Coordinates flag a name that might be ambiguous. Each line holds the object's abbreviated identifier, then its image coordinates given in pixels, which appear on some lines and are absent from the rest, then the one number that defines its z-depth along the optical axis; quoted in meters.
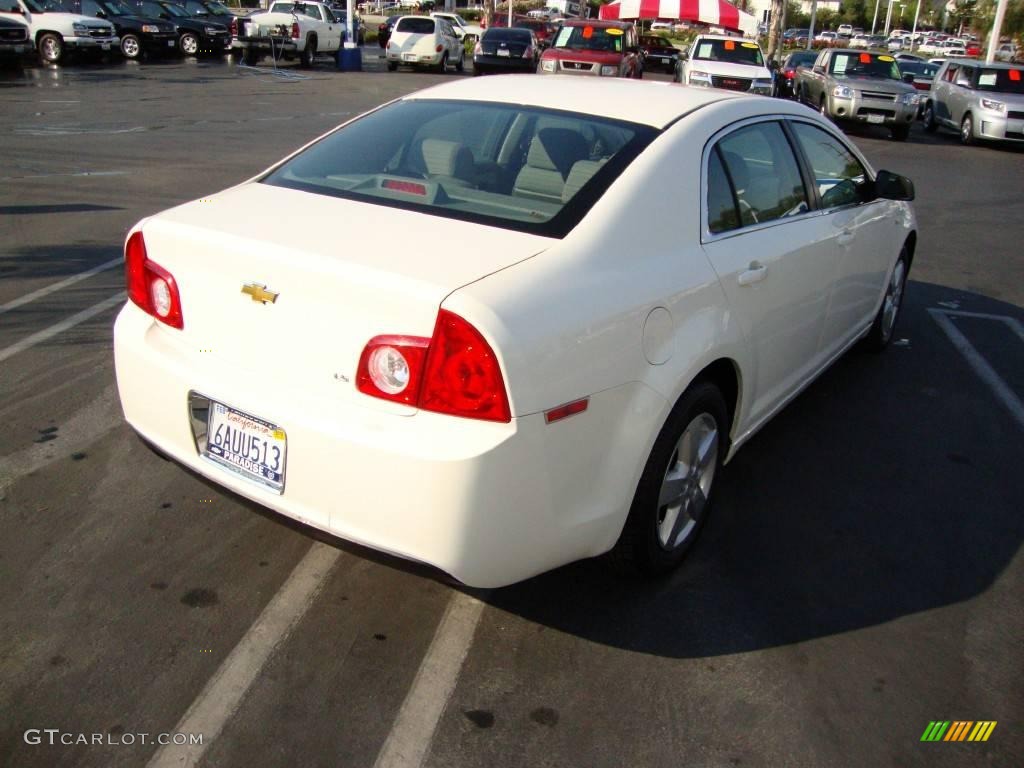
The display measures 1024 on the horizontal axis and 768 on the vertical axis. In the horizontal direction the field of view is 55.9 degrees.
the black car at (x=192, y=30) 29.78
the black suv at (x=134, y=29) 27.88
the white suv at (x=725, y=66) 21.41
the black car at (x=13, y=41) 23.00
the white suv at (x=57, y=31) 25.56
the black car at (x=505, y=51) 29.03
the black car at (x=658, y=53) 39.16
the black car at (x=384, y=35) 36.02
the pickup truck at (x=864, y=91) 19.45
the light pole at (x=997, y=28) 30.81
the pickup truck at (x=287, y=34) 29.48
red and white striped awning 32.00
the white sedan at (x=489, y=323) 2.68
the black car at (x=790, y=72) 26.24
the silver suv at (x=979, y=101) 18.78
